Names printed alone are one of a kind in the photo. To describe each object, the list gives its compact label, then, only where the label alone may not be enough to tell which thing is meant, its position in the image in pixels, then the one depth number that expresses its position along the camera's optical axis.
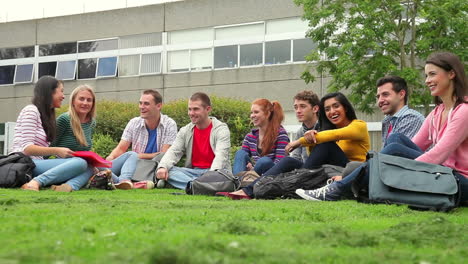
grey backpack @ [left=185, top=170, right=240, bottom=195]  9.01
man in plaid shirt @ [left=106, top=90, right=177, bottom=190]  11.84
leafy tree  22.36
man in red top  10.69
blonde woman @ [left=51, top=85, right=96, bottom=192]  10.04
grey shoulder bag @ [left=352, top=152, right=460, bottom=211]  6.43
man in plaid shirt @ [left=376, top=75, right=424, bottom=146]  8.41
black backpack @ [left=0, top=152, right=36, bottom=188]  9.09
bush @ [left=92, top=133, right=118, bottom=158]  15.59
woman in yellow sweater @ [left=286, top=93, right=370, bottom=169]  8.38
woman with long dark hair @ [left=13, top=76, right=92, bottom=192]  9.28
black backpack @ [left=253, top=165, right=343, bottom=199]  8.13
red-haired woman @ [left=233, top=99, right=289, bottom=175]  10.17
